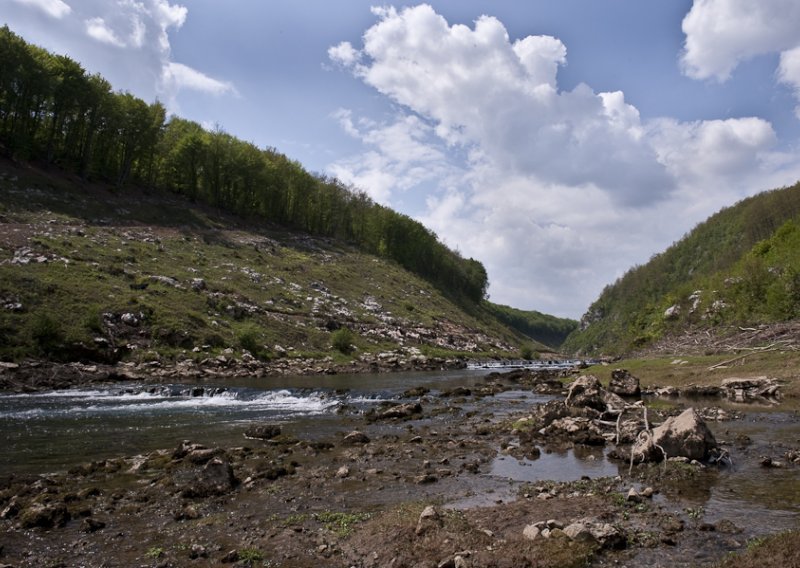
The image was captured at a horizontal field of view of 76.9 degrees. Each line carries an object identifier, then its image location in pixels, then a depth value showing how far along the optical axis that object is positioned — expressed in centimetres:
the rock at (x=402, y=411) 3163
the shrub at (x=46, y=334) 4656
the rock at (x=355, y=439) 2384
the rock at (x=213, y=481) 1575
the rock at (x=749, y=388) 3275
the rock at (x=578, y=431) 2161
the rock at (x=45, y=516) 1339
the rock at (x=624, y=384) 3569
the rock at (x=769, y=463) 1664
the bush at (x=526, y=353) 11616
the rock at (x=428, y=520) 1162
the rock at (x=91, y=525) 1313
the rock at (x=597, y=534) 1038
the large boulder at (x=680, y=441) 1719
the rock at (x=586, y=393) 2756
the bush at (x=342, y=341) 7288
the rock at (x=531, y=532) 1084
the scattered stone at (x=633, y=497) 1347
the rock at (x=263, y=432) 2534
